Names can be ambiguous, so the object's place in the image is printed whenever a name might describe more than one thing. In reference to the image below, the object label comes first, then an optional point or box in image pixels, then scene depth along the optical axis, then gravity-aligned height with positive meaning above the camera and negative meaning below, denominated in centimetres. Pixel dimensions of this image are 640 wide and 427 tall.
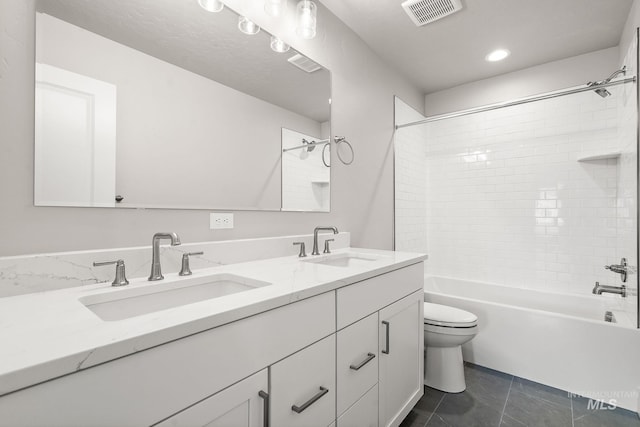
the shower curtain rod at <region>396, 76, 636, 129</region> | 191 +86
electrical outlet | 138 -3
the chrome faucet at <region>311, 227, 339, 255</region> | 177 -15
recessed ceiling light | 250 +139
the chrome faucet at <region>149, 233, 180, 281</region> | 107 -17
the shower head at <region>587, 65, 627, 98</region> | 193 +90
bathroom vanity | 51 -32
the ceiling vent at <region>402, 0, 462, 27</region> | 192 +138
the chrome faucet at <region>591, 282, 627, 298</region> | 209 -53
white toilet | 188 -87
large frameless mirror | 99 +44
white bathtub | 174 -85
